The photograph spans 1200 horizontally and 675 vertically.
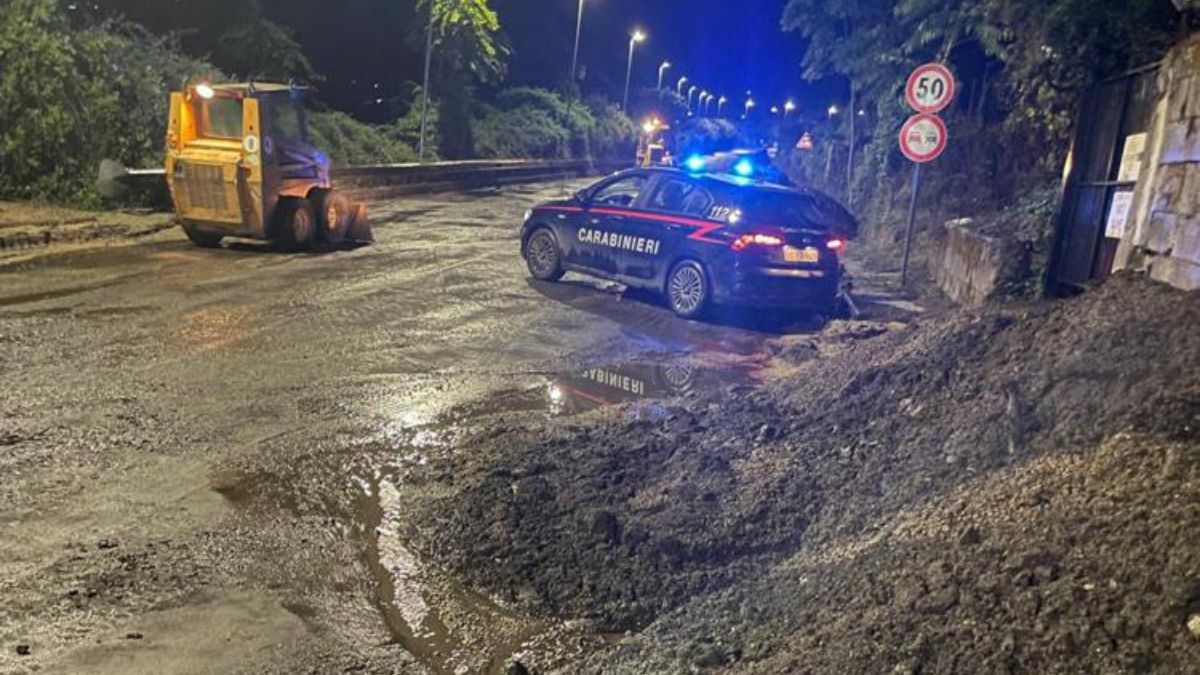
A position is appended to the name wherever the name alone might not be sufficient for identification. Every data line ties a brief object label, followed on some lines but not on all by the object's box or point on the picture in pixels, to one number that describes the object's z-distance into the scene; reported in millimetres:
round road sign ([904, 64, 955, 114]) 11625
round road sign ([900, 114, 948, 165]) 11859
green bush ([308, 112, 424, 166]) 31797
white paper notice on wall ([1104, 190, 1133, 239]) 6984
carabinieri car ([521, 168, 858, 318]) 10125
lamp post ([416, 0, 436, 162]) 31719
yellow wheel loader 12797
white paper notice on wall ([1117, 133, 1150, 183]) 6918
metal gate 7242
